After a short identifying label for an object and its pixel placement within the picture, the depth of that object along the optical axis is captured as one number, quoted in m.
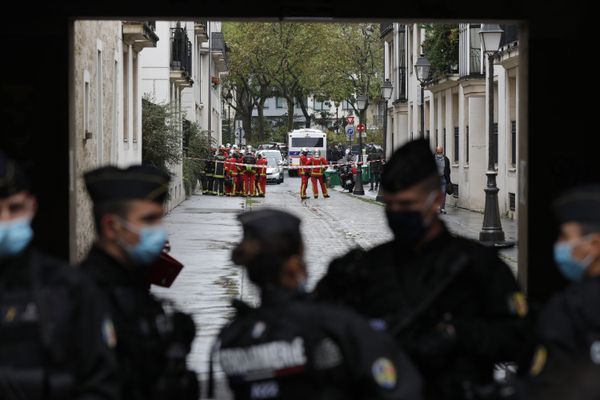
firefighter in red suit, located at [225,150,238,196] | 48.47
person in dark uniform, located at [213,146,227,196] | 48.00
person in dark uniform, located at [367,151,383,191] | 56.72
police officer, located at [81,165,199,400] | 5.27
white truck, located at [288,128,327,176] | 76.31
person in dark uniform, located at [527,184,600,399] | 4.88
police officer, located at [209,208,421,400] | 4.71
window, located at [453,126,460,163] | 43.94
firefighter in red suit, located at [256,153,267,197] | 48.59
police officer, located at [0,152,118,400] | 4.61
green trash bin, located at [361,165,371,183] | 62.91
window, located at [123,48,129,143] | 27.81
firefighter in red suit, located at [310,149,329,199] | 46.91
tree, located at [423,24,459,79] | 41.38
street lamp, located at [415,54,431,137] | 36.88
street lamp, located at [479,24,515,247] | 24.08
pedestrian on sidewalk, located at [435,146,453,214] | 34.94
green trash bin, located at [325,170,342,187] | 61.84
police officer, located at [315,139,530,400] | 5.47
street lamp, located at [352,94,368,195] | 50.98
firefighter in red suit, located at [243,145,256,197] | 48.62
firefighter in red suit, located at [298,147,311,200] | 45.60
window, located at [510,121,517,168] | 34.33
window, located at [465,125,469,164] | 41.28
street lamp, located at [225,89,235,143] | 102.44
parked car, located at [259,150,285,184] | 64.56
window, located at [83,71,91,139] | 20.21
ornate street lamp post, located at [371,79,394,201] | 47.31
